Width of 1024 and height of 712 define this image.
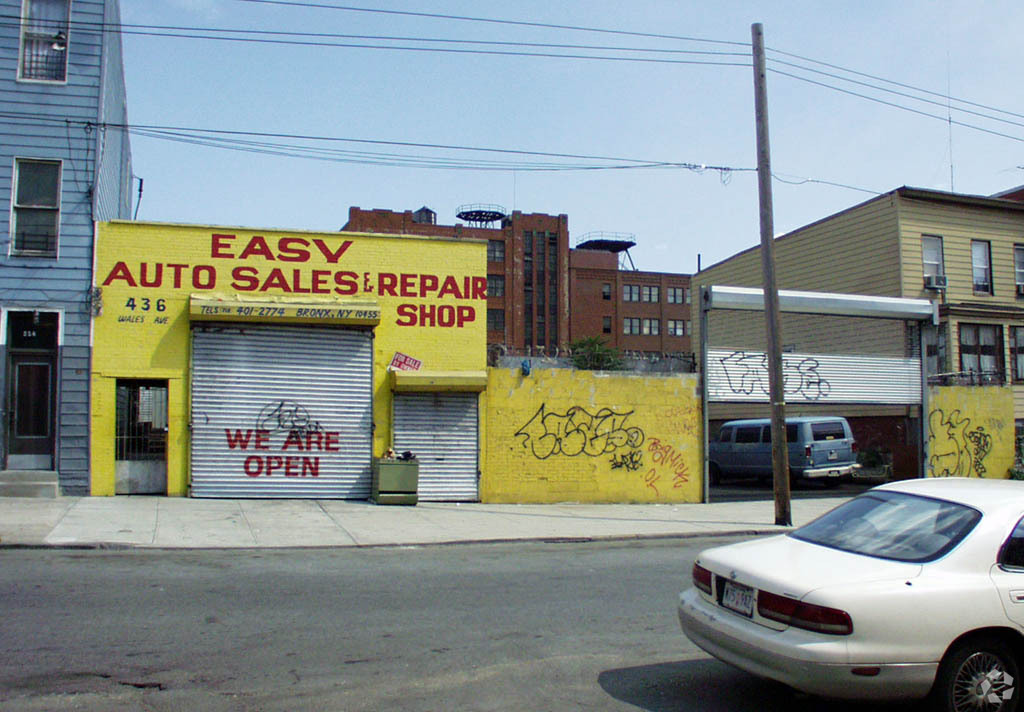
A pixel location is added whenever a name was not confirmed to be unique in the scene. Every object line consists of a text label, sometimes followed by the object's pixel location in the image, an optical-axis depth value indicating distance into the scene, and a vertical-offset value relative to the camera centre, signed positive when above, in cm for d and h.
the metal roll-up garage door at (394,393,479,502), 1859 -55
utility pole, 1634 +213
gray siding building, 1664 +366
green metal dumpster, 1744 -133
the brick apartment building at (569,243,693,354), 8044 +971
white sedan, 507 -119
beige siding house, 2736 +430
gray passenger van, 2491 -110
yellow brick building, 1730 +108
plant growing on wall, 1970 +113
